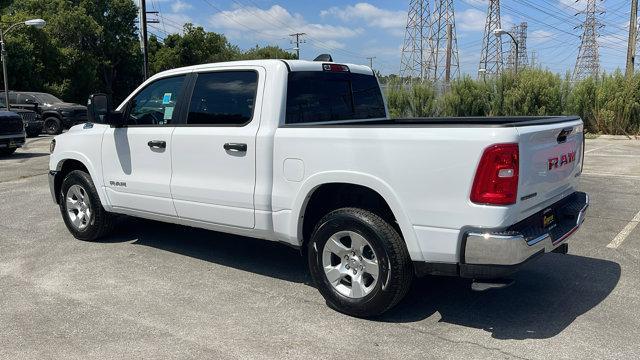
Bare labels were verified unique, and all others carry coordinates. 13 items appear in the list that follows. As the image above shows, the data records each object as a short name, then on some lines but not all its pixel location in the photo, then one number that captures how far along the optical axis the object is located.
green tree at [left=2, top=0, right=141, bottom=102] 34.91
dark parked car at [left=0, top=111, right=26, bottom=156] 15.34
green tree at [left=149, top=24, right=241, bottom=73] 55.38
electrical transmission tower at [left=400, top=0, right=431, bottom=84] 49.11
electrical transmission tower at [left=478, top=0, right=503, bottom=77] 48.62
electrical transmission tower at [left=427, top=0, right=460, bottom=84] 48.09
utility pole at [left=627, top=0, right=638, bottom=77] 25.53
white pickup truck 3.53
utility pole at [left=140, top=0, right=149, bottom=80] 28.23
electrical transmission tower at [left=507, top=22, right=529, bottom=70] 77.69
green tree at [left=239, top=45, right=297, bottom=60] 66.69
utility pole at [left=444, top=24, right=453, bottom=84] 33.64
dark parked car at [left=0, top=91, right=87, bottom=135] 23.30
